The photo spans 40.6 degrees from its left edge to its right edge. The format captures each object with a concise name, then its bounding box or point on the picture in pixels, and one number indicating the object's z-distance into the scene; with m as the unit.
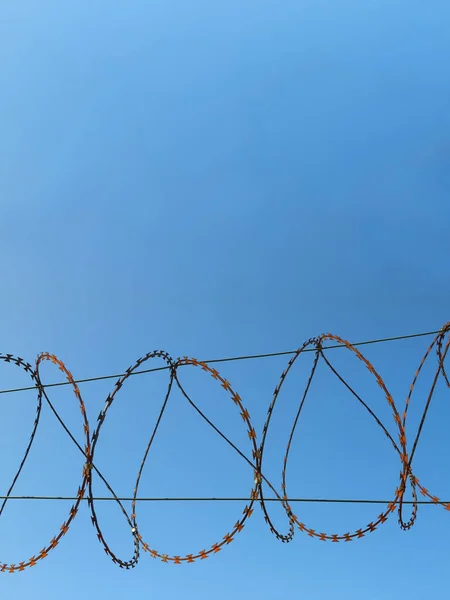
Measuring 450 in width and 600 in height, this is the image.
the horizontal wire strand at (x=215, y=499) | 6.99
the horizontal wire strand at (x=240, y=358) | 8.11
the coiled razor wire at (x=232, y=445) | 7.73
